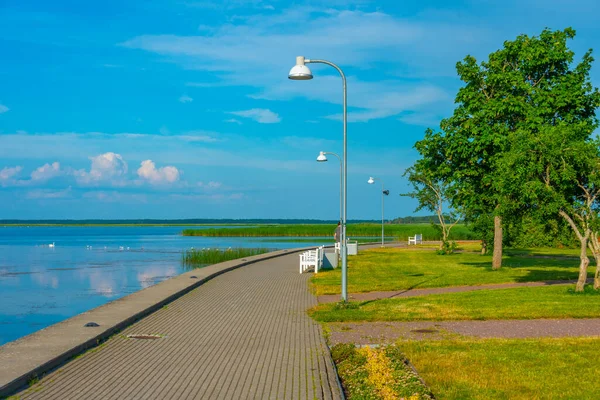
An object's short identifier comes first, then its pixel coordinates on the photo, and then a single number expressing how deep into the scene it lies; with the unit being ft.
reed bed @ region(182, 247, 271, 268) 137.18
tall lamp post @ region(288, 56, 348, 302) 54.39
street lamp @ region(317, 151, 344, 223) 109.09
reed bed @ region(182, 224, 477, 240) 312.29
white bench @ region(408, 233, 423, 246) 224.20
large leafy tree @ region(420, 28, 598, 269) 90.07
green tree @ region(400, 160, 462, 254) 161.12
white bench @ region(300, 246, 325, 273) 99.49
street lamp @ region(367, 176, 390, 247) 200.75
